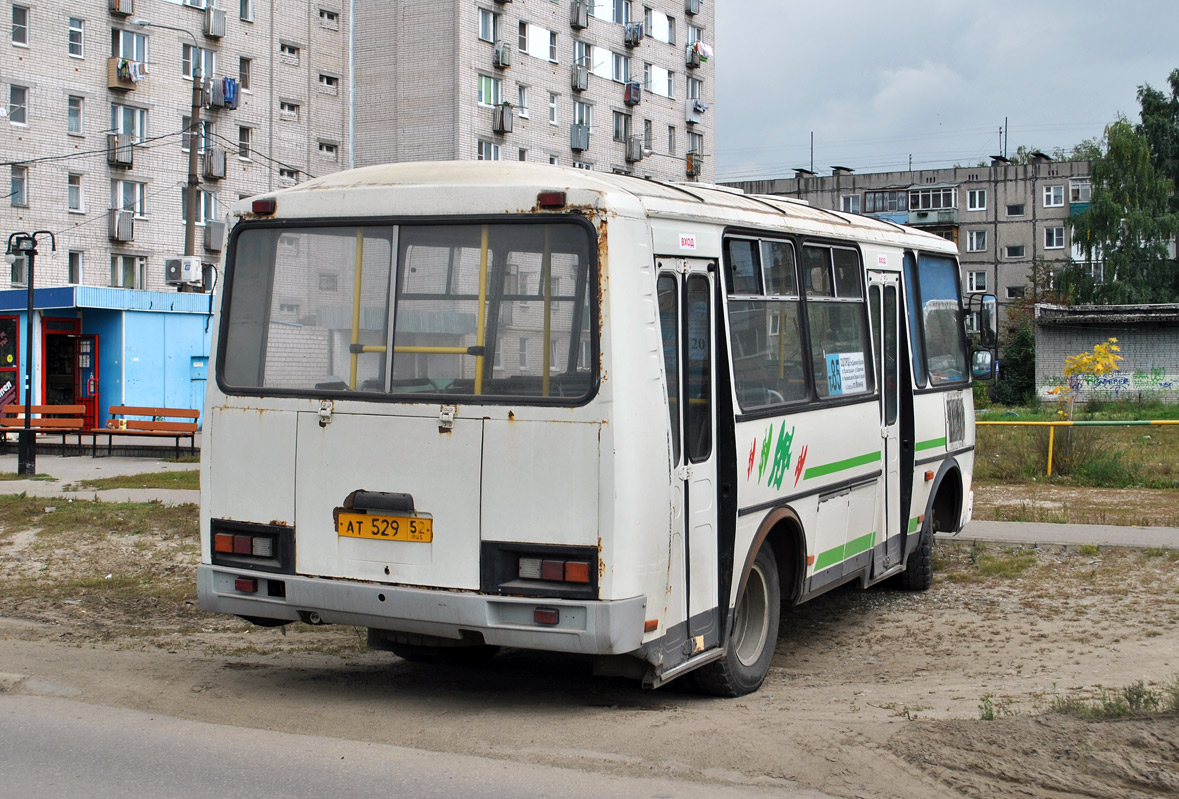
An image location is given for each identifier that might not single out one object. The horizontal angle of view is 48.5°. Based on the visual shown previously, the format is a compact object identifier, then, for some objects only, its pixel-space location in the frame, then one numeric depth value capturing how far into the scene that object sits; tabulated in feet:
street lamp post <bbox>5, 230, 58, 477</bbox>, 64.49
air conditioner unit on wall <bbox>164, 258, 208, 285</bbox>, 104.32
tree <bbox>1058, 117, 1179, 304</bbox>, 207.21
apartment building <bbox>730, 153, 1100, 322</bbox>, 275.18
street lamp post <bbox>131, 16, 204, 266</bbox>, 97.09
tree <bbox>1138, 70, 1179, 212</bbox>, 211.82
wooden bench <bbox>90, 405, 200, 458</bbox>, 77.25
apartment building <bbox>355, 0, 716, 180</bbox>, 170.50
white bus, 20.11
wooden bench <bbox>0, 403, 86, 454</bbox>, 81.05
